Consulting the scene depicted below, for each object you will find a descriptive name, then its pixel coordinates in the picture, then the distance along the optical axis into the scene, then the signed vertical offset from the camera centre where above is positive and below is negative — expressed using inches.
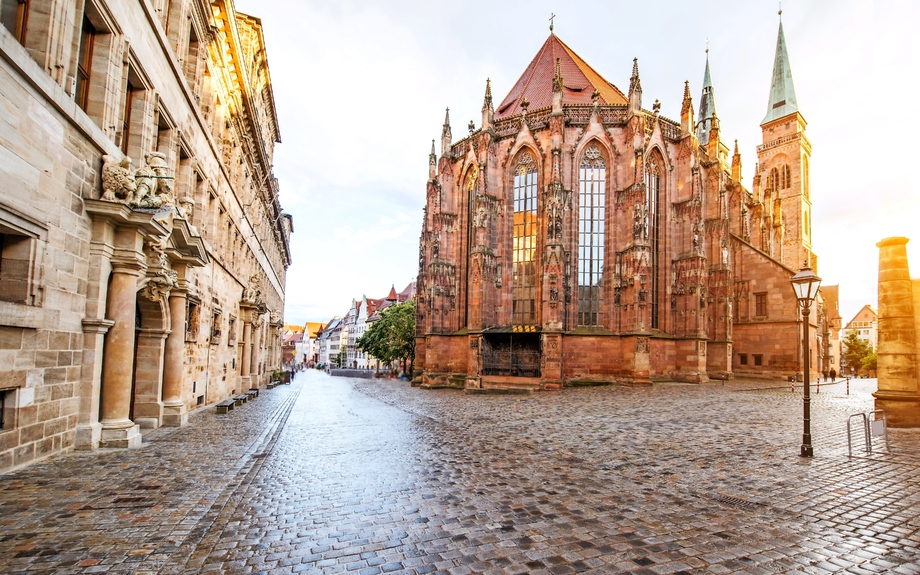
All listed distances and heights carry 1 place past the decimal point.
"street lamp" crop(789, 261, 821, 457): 387.2 +41.1
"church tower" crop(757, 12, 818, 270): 2245.3 +808.5
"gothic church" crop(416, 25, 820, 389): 1109.7 +193.4
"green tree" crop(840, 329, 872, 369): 2920.8 -51.4
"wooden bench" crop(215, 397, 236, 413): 589.9 -96.5
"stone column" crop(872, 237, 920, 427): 478.3 +0.6
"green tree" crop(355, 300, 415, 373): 1857.8 -12.0
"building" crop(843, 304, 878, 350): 4345.5 +157.6
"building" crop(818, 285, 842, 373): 2319.8 +121.6
